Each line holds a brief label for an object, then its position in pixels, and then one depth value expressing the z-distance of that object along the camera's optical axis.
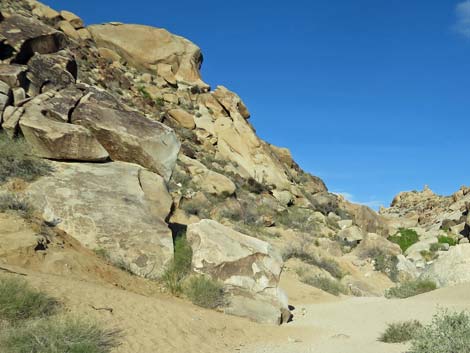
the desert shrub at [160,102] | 31.98
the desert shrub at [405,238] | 33.46
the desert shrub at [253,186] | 29.21
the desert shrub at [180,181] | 21.43
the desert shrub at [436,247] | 28.28
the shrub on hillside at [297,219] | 26.86
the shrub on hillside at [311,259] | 19.41
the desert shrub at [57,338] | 5.18
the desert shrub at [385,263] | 22.14
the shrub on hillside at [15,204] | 9.40
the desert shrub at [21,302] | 5.89
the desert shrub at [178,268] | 9.83
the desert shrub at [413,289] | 14.46
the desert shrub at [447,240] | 30.90
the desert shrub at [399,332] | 7.69
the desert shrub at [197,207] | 19.00
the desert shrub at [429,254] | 27.31
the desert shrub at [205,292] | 9.50
